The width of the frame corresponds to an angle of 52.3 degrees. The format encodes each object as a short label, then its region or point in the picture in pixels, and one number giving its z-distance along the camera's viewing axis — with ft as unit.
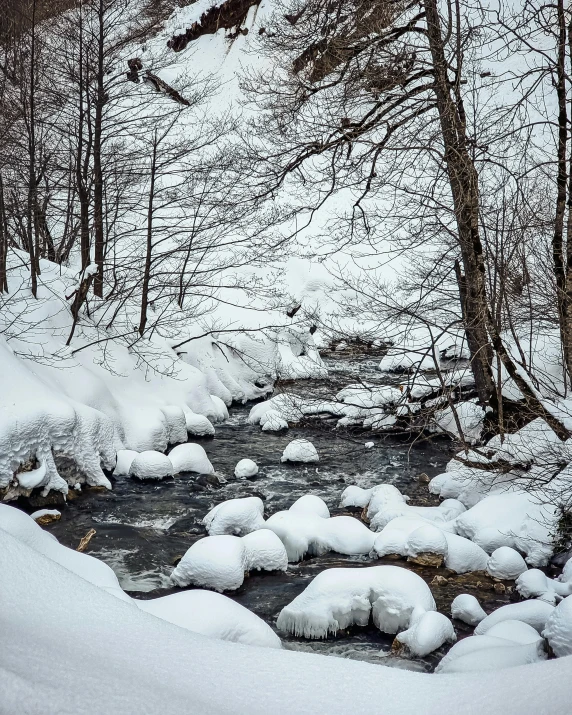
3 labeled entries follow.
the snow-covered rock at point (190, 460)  29.58
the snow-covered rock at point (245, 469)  29.78
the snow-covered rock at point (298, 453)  32.09
